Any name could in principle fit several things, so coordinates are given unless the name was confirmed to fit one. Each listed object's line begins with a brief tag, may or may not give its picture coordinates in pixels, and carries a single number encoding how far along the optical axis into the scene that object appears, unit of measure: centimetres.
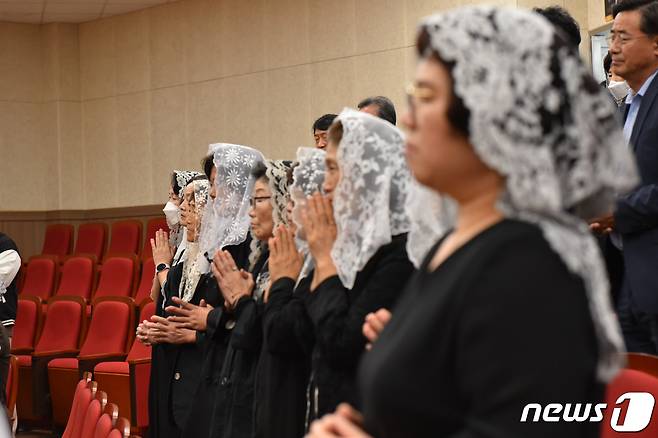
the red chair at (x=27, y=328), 1280
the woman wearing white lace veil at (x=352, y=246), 394
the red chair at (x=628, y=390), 349
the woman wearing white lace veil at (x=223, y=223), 647
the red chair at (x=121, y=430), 514
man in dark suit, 463
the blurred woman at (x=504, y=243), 181
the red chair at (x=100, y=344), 1150
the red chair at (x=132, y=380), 938
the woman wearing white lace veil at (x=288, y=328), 457
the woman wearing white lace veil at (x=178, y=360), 687
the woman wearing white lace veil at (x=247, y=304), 539
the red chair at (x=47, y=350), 1193
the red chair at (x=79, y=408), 678
